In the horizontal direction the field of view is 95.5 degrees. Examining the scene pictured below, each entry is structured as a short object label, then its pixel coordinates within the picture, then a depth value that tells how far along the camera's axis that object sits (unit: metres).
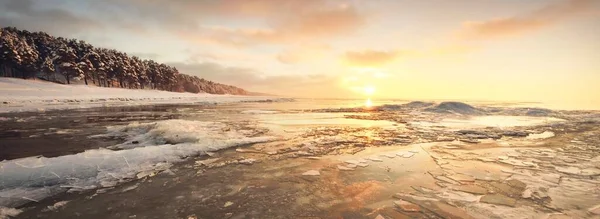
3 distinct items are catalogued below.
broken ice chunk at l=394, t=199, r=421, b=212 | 4.30
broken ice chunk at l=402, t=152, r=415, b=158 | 8.04
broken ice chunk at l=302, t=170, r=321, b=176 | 6.12
